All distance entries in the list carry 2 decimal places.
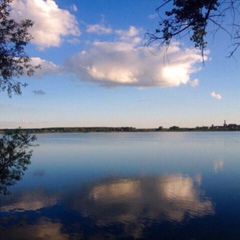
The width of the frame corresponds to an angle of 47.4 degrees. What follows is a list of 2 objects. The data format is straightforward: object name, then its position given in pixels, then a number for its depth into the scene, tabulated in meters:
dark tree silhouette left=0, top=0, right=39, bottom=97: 13.98
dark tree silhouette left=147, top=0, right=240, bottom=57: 7.00
